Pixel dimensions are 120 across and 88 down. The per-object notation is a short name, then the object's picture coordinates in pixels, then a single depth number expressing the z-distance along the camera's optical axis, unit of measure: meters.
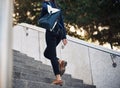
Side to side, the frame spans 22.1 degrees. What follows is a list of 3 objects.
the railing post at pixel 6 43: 0.61
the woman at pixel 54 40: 4.94
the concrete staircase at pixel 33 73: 4.58
